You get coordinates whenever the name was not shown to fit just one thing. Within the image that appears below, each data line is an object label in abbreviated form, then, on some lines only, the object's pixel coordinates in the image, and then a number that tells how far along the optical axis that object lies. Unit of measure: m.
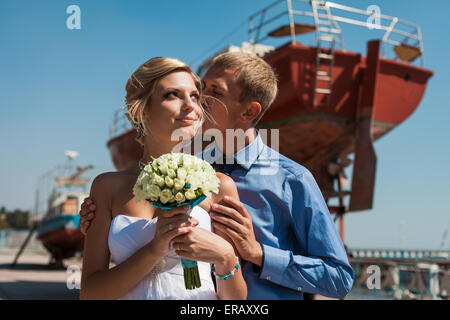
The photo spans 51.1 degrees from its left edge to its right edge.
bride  1.76
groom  2.07
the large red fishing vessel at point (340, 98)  11.74
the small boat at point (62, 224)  21.98
